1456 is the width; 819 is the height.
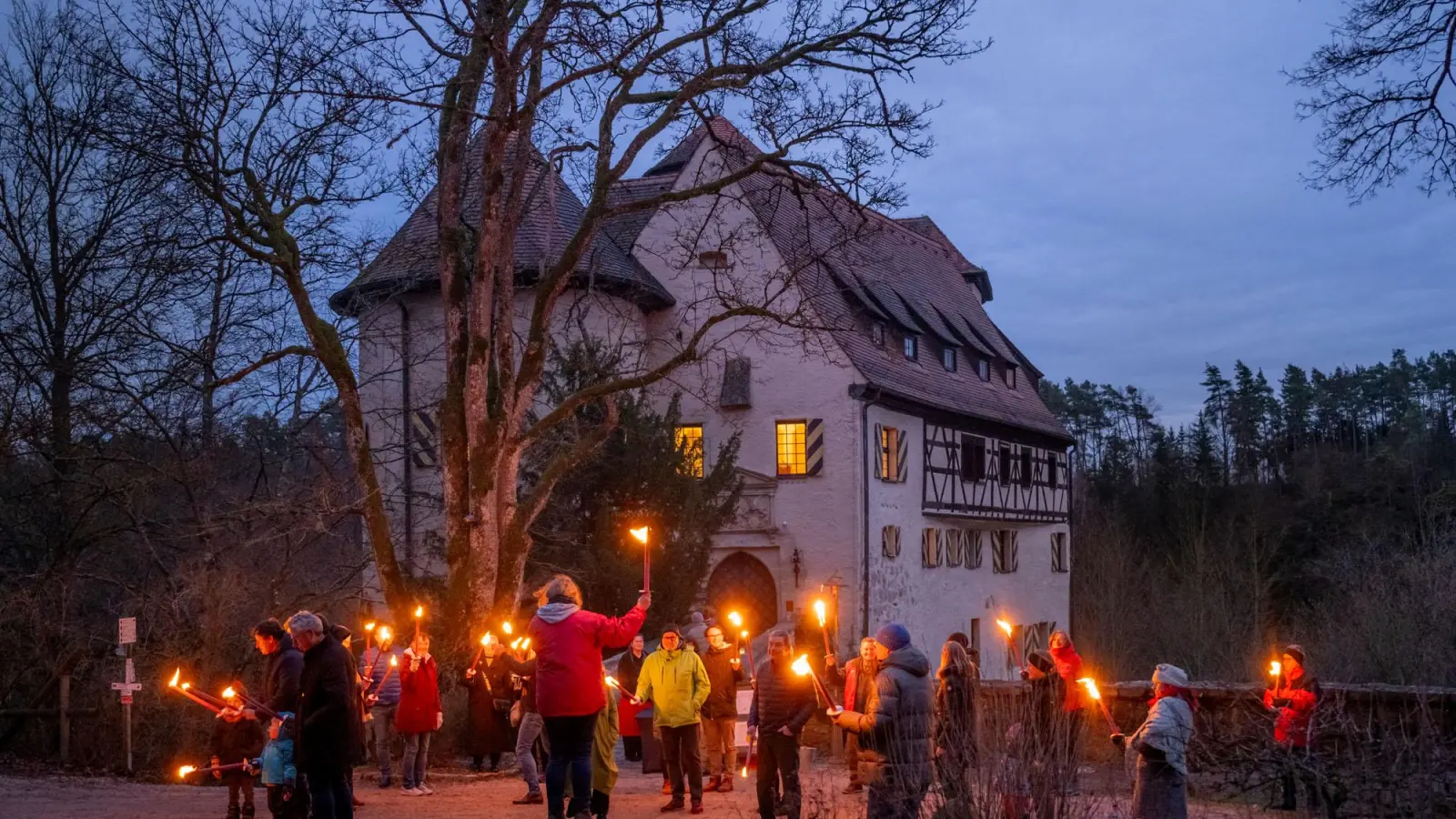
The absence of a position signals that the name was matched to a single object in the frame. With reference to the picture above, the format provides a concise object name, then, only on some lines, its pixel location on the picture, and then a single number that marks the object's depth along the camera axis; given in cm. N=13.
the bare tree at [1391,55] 1008
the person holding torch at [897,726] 824
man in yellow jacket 1177
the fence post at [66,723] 1548
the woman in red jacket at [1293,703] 1224
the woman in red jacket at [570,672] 923
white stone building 3014
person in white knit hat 867
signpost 1427
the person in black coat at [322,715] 904
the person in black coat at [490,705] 1467
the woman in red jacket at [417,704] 1329
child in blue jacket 991
